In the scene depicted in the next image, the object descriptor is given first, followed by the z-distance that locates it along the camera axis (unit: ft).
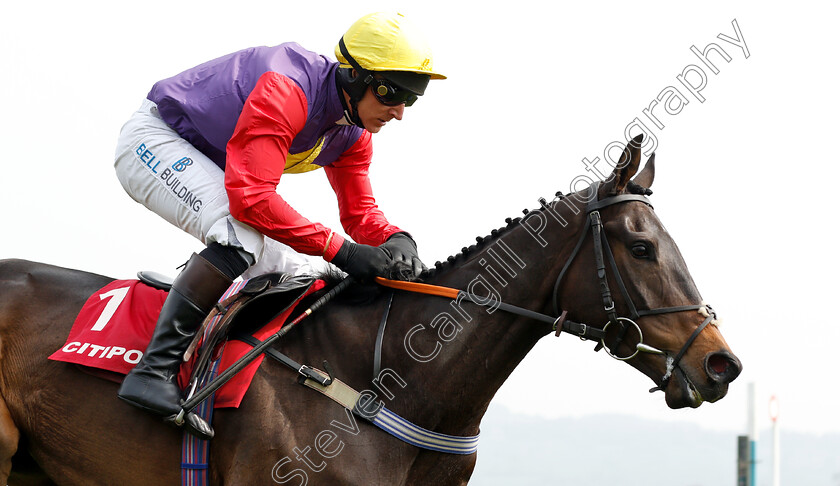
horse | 10.19
